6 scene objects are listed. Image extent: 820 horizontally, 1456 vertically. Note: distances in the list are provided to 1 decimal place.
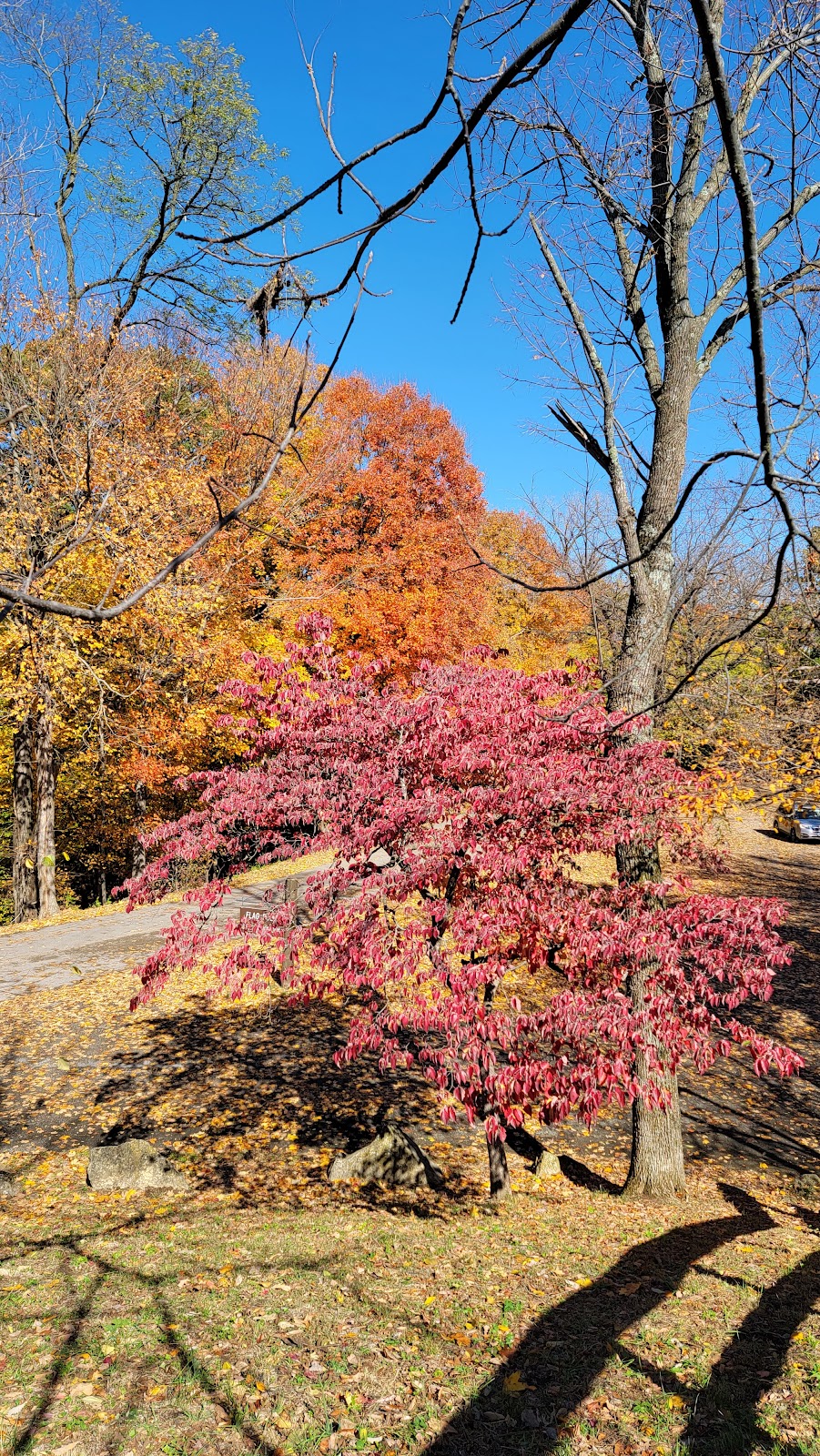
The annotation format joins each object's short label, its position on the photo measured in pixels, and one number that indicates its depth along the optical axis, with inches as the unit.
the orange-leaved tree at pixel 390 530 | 791.7
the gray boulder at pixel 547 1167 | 293.3
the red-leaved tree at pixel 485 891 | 204.2
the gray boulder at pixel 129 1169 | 265.5
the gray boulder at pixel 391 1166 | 278.4
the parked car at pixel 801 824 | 970.7
